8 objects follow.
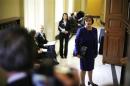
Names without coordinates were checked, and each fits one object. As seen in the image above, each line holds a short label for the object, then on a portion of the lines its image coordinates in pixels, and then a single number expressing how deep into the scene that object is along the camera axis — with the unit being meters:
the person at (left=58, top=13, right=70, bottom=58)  7.68
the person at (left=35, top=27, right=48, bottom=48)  6.05
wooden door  6.64
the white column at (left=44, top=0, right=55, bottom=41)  7.77
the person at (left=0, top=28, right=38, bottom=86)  1.09
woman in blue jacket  4.82
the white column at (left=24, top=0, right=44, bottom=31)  5.94
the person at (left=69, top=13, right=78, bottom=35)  9.19
